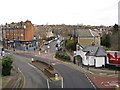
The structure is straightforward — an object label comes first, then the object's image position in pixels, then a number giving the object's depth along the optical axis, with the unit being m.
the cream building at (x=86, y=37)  45.86
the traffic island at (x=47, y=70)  23.79
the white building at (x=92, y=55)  30.58
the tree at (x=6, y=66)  26.02
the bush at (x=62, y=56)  37.54
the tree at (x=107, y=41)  49.41
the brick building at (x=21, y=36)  61.17
